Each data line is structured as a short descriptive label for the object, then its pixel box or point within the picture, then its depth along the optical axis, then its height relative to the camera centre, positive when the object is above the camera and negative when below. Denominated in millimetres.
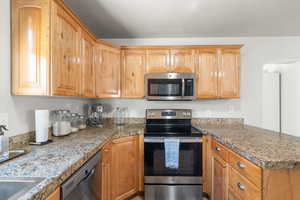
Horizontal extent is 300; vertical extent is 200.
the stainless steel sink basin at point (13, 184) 774 -390
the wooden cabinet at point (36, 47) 1287 +420
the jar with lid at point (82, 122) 2166 -282
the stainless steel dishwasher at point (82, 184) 914 -515
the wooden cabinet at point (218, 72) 2492 +414
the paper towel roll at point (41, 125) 1425 -210
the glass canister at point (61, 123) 1718 -236
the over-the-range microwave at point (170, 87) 2432 +194
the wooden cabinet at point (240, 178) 1039 -589
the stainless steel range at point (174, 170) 2094 -879
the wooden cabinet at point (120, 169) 1737 -806
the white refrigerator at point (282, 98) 2836 +30
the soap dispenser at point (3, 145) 1096 -292
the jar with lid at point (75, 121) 2002 -257
